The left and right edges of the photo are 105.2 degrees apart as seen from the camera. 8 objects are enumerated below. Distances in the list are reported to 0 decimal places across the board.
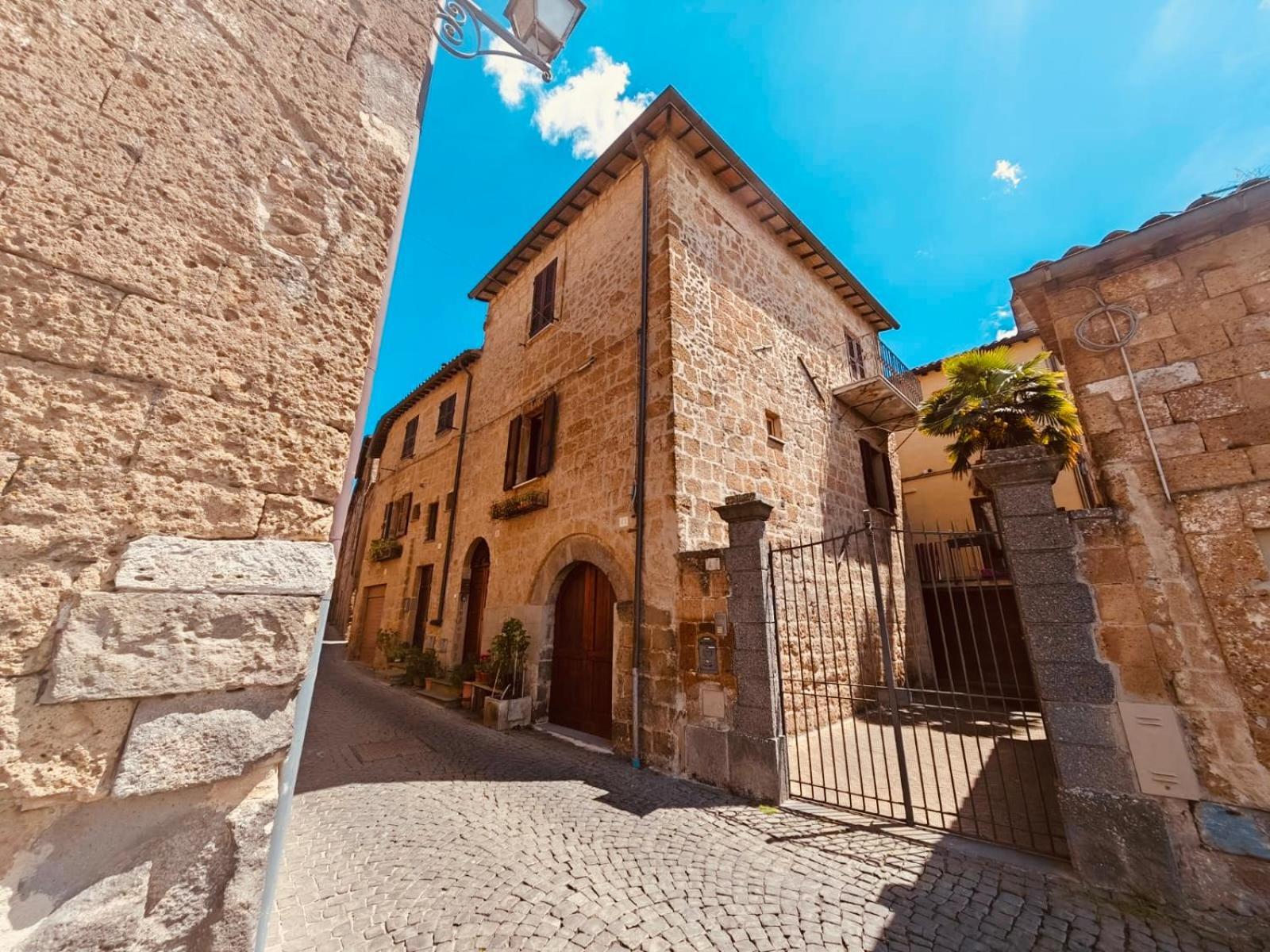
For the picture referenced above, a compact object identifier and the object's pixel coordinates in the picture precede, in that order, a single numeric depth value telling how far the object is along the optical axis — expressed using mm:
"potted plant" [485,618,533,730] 6953
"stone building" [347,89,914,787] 5879
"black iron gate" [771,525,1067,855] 4066
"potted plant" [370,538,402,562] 13070
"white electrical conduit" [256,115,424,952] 1400
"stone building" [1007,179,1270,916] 2811
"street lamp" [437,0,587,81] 2664
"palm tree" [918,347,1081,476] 7328
